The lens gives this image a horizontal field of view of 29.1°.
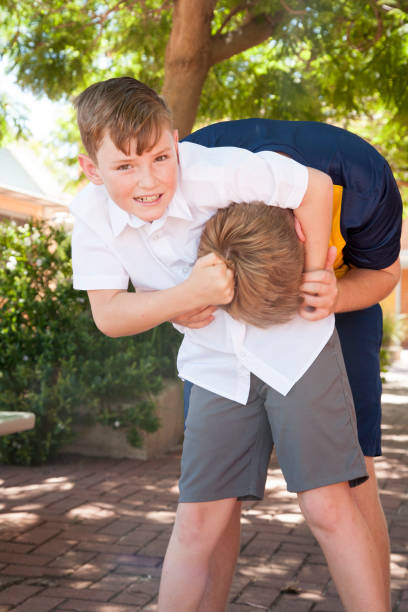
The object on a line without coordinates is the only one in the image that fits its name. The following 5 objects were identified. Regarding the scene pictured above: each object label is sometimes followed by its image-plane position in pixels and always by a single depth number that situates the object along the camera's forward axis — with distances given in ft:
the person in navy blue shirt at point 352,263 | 7.38
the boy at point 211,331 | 6.67
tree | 20.85
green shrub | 18.47
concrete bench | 11.54
